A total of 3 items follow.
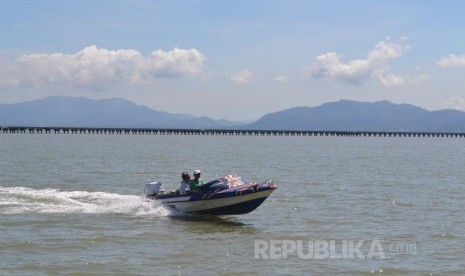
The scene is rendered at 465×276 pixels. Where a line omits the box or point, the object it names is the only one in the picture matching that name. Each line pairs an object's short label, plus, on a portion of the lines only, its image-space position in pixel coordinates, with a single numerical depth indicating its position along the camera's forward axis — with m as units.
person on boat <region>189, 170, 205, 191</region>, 24.28
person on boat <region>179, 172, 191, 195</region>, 24.52
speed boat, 23.47
